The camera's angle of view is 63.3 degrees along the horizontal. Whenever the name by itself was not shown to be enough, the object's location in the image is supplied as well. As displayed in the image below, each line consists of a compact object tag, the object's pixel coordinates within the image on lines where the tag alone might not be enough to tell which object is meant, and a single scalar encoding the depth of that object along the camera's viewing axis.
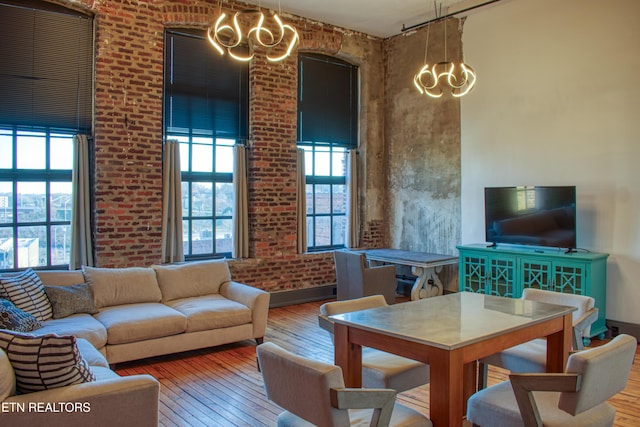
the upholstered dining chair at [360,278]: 6.52
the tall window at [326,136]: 7.95
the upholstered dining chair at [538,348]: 3.35
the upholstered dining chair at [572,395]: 2.33
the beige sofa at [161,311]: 4.59
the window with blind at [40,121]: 5.57
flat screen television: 5.84
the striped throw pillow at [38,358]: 2.57
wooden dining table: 2.46
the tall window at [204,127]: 6.67
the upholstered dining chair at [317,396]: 2.07
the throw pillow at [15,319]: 3.88
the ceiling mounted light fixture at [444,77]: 5.34
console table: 7.02
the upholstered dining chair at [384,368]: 3.00
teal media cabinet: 5.56
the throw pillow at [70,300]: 4.70
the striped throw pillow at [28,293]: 4.36
